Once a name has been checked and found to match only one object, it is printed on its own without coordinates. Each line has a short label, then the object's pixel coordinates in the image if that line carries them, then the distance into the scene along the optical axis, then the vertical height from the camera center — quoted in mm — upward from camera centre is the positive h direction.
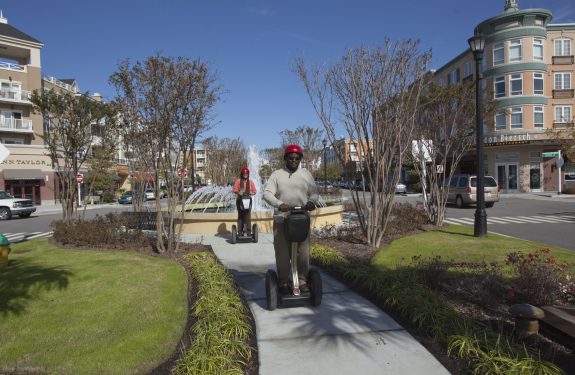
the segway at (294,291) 4855 -1280
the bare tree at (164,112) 7891 +1426
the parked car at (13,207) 24406 -1105
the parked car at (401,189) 41731 -1044
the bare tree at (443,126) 13109 +1676
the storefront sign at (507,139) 36781 +3375
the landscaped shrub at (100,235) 9484 -1157
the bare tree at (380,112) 8828 +1452
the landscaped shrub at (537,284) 4723 -1253
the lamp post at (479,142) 10664 +909
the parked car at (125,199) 40375 -1308
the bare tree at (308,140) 42025 +4314
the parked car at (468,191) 23156 -746
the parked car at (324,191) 26339 -646
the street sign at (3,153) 7642 +653
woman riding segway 10320 -348
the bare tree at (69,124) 11383 +1740
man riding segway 4855 -532
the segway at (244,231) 10203 -1123
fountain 12180 -998
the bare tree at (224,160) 43688 +2642
